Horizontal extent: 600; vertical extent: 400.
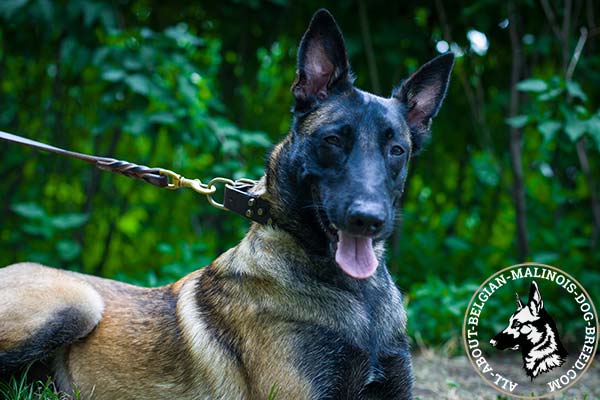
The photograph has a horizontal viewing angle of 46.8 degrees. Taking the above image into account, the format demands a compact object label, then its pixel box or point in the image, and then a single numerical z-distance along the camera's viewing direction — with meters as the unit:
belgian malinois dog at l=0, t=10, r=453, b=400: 2.74
